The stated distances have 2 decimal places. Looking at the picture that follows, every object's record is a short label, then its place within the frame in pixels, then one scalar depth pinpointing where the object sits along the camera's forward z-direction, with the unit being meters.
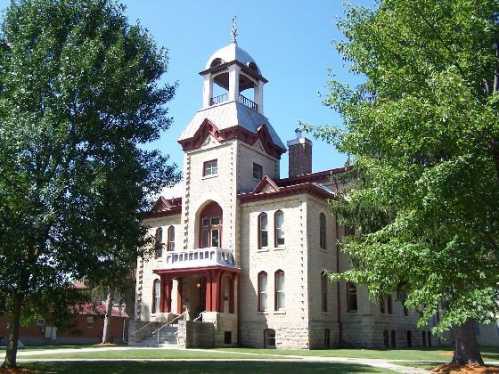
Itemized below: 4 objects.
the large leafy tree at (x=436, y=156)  13.15
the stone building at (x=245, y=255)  33.62
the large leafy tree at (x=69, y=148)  17.80
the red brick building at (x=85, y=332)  43.55
